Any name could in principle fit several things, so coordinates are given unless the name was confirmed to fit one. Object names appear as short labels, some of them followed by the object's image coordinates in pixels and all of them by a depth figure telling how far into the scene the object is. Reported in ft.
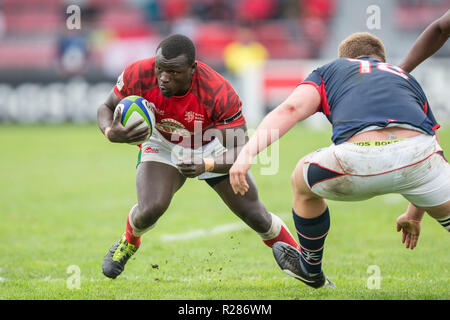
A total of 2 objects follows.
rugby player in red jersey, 32.65
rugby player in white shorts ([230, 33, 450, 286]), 27.22
